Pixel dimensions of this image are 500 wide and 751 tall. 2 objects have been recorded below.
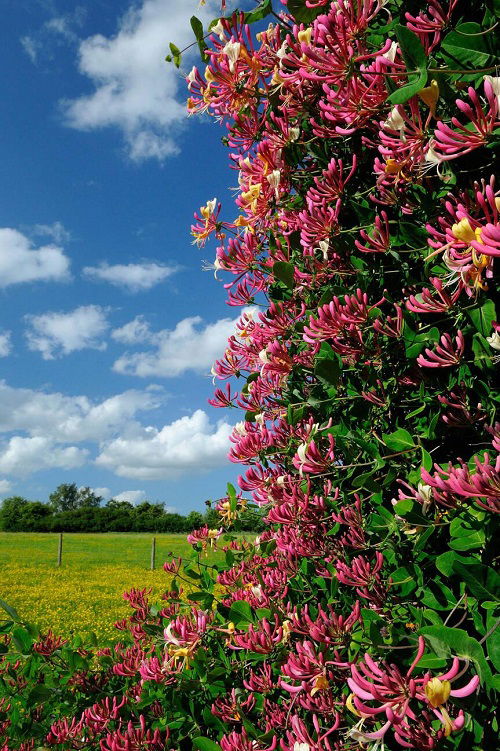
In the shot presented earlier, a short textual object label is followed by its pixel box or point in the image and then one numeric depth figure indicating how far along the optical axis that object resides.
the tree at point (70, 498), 108.94
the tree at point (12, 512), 60.88
